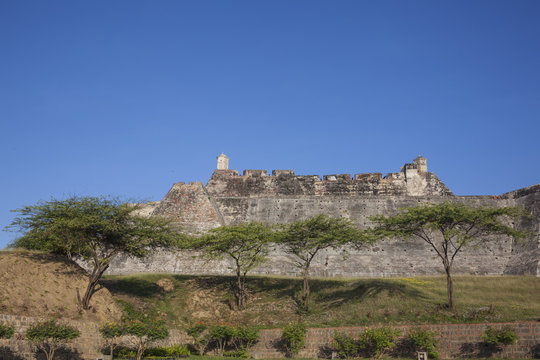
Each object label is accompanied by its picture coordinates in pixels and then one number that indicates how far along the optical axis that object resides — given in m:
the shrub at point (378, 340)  19.78
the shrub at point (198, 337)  22.75
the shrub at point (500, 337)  18.38
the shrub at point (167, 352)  20.84
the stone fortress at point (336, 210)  35.22
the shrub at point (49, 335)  17.62
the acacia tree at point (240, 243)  28.36
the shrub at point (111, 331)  19.44
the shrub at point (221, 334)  22.52
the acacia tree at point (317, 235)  27.94
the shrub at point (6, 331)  16.88
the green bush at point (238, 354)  21.80
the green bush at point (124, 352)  20.35
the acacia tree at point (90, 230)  23.75
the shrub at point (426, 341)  19.53
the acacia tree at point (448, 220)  25.20
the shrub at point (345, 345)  20.47
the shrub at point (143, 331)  19.83
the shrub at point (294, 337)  21.73
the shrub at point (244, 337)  22.56
